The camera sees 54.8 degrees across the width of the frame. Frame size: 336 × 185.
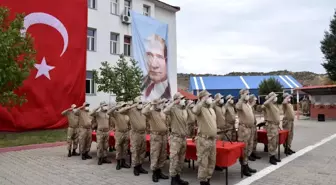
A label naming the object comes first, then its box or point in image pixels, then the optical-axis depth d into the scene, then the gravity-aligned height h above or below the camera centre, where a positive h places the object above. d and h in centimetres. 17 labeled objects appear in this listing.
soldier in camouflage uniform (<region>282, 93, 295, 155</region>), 971 -74
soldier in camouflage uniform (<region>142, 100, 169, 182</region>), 688 -94
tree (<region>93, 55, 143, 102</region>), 1560 +64
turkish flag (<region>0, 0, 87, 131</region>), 1419 +145
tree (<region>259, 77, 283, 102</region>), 3206 +80
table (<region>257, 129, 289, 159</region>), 919 -122
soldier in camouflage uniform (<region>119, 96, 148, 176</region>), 749 -96
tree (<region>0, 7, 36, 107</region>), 943 +113
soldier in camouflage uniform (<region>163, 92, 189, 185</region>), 638 -89
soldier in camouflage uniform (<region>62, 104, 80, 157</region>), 992 -116
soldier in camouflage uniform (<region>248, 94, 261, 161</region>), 906 -131
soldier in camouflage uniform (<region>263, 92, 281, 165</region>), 852 -80
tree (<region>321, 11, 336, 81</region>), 3036 +420
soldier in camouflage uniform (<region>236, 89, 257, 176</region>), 787 -66
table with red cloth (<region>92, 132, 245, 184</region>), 631 -118
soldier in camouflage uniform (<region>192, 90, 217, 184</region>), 604 -87
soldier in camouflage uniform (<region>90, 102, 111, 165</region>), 866 -102
